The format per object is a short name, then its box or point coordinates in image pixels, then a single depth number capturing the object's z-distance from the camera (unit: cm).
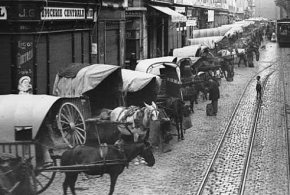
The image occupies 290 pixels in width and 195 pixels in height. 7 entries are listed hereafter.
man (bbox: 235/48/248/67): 3689
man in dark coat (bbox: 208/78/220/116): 1989
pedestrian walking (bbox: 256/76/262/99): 2270
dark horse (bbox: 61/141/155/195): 1002
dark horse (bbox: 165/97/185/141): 1609
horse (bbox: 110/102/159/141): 1281
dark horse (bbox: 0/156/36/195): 948
